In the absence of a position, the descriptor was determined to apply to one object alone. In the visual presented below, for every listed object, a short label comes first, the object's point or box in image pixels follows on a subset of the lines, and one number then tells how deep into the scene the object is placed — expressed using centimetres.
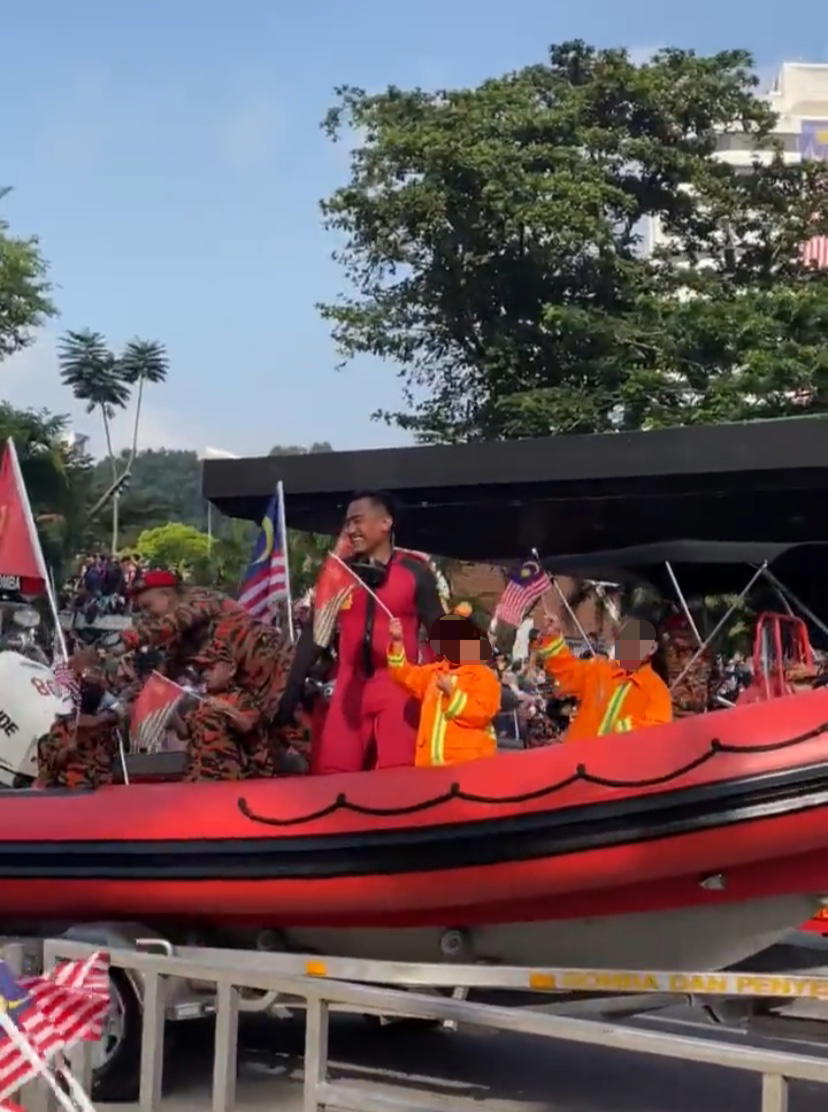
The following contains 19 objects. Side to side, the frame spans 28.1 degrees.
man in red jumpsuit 545
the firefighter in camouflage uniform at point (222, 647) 554
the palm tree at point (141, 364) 5006
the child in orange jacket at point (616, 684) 528
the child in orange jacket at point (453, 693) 514
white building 6407
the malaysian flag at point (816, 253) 2392
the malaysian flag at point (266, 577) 617
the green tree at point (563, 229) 2206
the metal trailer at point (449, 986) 448
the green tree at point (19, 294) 2808
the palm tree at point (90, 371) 4819
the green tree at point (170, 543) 4657
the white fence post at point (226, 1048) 450
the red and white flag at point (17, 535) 646
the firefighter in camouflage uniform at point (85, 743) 575
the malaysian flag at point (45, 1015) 378
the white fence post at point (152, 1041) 463
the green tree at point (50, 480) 2594
